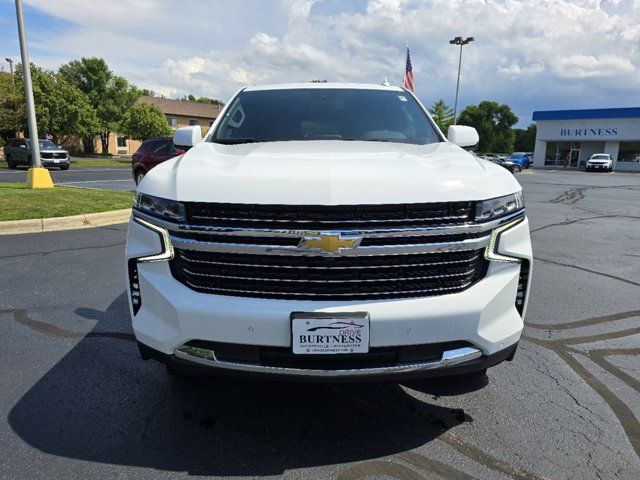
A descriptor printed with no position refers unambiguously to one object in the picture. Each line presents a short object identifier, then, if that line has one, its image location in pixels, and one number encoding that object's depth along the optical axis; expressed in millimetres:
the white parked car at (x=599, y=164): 41156
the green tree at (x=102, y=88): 44750
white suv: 2068
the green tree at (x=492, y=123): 79562
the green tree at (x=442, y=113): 55666
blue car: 41266
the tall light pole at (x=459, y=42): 35750
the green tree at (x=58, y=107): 37469
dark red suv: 13000
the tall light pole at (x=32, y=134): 10844
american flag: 16781
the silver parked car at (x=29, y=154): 26047
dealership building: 48375
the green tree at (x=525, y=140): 96312
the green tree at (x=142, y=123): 45750
